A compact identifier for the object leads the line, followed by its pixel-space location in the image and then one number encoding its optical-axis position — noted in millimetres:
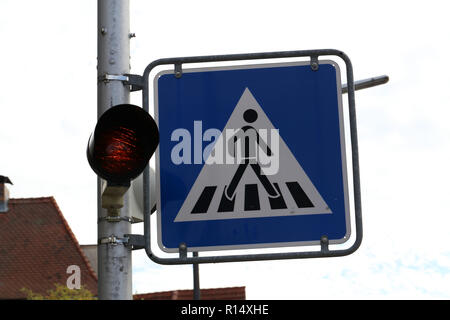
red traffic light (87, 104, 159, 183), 6637
